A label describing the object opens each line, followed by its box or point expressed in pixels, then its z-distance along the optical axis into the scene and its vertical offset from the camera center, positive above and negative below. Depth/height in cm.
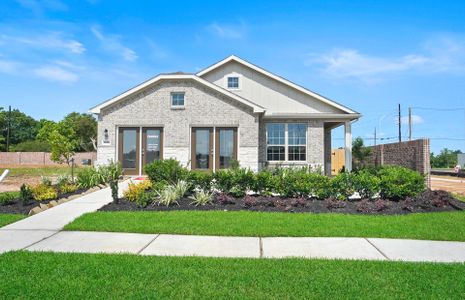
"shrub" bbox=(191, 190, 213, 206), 906 -122
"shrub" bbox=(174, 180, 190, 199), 965 -98
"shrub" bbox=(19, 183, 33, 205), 926 -116
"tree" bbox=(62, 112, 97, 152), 5347 +428
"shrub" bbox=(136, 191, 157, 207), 892 -121
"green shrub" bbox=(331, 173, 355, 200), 958 -91
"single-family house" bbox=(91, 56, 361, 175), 1579 +140
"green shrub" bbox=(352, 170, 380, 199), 957 -86
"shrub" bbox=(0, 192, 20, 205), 933 -127
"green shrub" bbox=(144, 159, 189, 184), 1059 -56
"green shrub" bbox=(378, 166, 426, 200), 946 -86
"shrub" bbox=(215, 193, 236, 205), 920 -126
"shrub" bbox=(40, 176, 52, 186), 1199 -97
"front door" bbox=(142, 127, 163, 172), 1603 +55
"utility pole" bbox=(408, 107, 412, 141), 4398 +433
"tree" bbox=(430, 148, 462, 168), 5706 -96
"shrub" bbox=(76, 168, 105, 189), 1238 -93
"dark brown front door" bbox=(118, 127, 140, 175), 1606 +35
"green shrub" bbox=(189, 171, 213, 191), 1009 -79
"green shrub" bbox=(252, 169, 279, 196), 982 -85
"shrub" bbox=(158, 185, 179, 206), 901 -116
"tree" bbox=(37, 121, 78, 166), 2181 +54
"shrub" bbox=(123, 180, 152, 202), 934 -107
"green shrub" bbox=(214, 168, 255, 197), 988 -82
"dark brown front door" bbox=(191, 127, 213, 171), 1603 +35
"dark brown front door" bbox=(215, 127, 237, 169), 1595 +40
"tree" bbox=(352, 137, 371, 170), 2089 +15
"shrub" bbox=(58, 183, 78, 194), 1111 -117
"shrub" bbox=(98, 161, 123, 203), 1343 -71
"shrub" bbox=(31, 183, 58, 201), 973 -116
